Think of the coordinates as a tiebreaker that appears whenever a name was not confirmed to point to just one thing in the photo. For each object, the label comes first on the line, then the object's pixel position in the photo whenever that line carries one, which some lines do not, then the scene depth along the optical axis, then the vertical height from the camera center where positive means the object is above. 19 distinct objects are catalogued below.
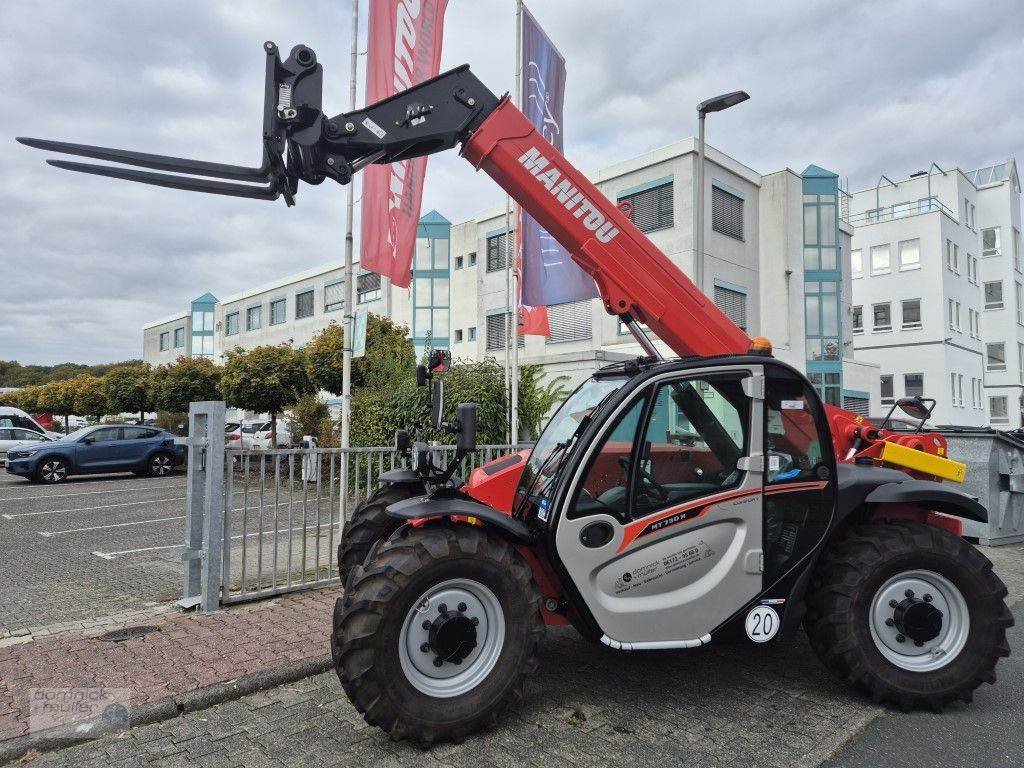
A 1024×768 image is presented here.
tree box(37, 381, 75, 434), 42.44 +0.58
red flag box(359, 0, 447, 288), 8.84 +4.02
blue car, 17.81 -1.24
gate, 5.67 -0.89
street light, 12.28 +5.45
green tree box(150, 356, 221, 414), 25.42 +0.90
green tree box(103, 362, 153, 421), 30.45 +0.86
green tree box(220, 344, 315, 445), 20.61 +0.86
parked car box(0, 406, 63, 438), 29.88 -0.48
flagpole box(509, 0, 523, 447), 11.19 +1.61
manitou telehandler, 3.54 -0.76
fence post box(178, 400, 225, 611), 5.63 -0.81
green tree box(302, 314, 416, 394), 14.09 +1.29
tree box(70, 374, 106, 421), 37.04 +0.70
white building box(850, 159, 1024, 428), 36.53 +6.91
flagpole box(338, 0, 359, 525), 9.09 +1.47
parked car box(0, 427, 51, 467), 24.31 -1.08
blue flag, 11.14 +2.63
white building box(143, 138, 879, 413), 24.66 +5.84
